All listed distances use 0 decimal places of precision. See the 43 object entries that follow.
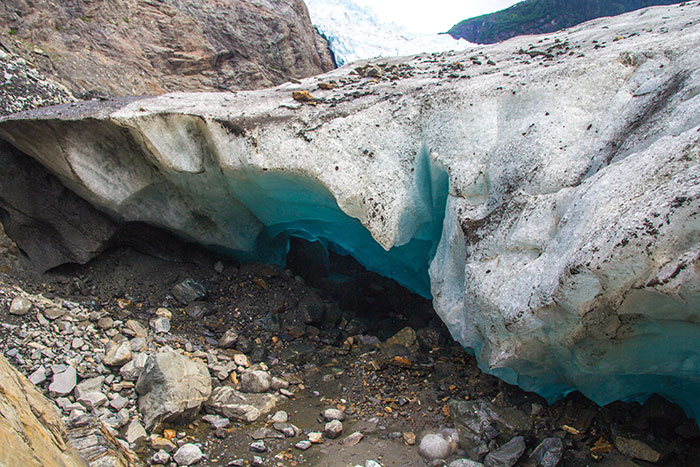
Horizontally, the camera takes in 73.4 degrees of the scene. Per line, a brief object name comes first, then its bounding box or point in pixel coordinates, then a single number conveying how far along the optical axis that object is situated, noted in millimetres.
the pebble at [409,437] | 2879
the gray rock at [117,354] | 3291
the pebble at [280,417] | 3086
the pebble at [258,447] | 2769
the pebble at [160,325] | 3896
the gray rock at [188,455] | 2604
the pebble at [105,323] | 3688
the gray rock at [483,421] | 2855
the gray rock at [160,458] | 2568
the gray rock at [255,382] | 3412
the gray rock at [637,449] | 2534
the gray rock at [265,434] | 2896
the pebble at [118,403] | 2951
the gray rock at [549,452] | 2570
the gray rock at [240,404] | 3072
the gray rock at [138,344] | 3519
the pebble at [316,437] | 2895
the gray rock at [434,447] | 2740
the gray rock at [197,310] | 4273
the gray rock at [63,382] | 2965
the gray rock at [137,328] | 3740
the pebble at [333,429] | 2941
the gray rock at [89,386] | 2989
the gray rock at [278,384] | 3496
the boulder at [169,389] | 2893
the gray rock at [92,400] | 2915
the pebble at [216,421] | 2967
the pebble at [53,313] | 3555
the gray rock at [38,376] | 2990
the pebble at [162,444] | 2684
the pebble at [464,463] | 2617
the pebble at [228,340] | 3971
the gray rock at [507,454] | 2613
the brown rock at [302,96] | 4090
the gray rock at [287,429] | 2936
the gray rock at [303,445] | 2824
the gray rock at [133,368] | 3213
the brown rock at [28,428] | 1363
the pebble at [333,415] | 3133
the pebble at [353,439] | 2881
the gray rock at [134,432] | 2725
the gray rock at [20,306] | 3455
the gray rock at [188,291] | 4387
